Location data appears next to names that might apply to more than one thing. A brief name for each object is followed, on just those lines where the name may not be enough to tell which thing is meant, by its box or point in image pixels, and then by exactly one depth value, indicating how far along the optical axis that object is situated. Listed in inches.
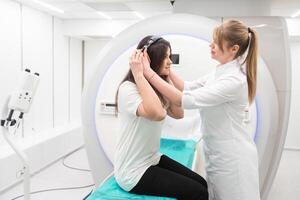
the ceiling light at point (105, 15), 152.7
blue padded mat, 50.9
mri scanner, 82.0
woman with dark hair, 51.2
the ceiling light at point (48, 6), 130.6
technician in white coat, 54.4
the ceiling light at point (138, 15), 149.9
